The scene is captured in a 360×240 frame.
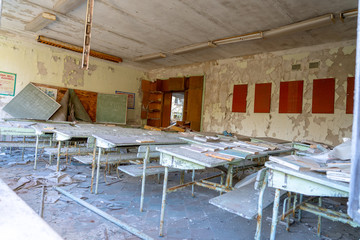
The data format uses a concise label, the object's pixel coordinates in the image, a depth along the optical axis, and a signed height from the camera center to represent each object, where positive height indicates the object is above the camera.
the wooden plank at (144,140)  2.70 -0.26
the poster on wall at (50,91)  7.43 +0.76
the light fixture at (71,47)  6.86 +2.26
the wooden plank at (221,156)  1.86 -0.27
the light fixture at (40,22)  5.10 +2.25
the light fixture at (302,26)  4.33 +2.22
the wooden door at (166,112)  9.78 +0.43
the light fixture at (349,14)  4.09 +2.26
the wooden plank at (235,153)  2.00 -0.26
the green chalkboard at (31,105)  6.86 +0.24
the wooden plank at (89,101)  8.27 +0.60
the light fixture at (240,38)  5.36 +2.27
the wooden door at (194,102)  8.41 +0.83
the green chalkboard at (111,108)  8.67 +0.38
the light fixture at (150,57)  7.68 +2.30
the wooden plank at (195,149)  2.15 -0.25
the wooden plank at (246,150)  2.29 -0.25
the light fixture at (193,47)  6.25 +2.28
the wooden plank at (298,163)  1.38 -0.22
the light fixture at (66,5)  4.38 +2.26
